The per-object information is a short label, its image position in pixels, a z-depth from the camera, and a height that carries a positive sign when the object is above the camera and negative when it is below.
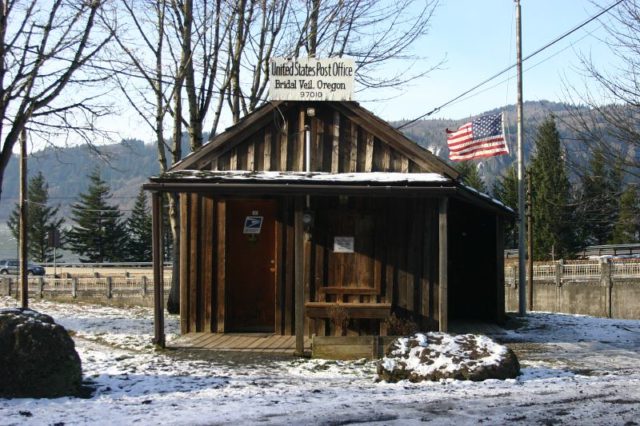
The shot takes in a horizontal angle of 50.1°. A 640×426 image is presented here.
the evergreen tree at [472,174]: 67.19 +7.15
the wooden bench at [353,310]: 12.12 -1.13
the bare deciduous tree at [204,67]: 17.64 +4.93
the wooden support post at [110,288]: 28.16 -1.72
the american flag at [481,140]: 20.12 +3.15
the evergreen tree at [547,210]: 51.38 +2.69
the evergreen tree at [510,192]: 56.94 +4.66
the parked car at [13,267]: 56.91 -1.86
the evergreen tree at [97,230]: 66.00 +1.60
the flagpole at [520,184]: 18.78 +1.73
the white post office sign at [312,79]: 12.52 +3.07
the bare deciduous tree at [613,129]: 14.12 +2.47
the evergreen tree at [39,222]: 71.25 +2.59
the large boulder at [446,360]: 9.18 -1.56
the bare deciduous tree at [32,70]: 12.06 +3.35
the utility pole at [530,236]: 30.66 +0.45
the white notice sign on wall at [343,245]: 12.75 +0.02
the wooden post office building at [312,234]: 12.62 +0.24
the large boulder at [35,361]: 7.96 -1.34
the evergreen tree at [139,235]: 67.25 +1.14
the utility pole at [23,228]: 19.07 +0.52
